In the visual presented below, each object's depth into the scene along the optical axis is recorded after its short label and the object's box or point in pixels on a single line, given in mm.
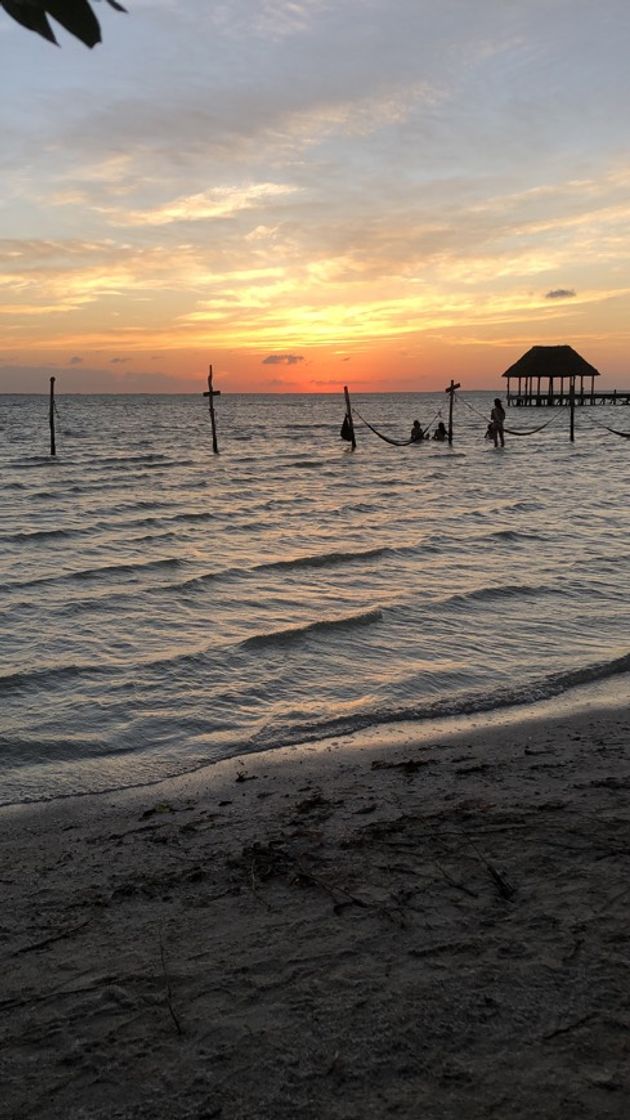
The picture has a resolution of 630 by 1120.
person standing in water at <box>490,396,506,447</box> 36884
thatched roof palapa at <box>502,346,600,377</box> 59281
